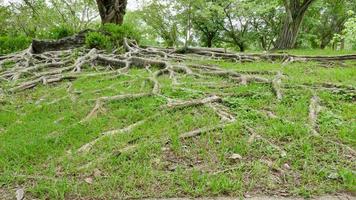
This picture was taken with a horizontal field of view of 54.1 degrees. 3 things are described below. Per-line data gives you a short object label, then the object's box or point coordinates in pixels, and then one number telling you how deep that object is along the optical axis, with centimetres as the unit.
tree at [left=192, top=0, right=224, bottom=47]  1986
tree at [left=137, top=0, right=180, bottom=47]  2114
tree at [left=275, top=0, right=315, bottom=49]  1257
